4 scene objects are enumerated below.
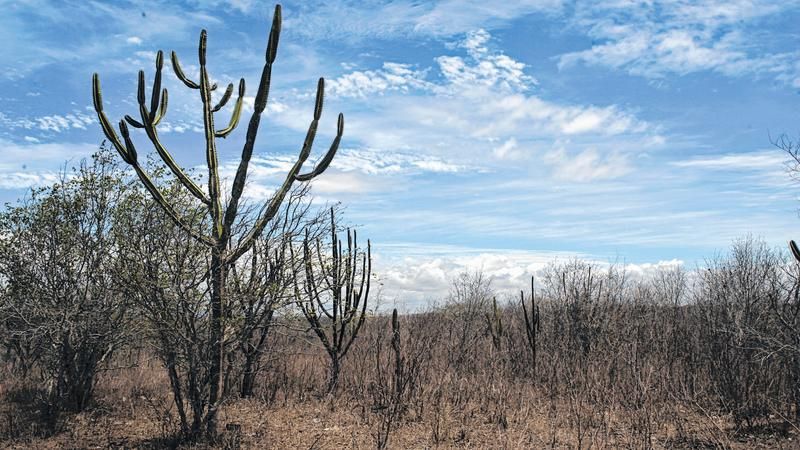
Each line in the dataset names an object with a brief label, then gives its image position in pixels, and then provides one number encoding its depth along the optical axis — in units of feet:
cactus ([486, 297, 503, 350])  56.51
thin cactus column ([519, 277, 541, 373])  49.19
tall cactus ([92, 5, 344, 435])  27.02
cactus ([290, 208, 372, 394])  39.70
